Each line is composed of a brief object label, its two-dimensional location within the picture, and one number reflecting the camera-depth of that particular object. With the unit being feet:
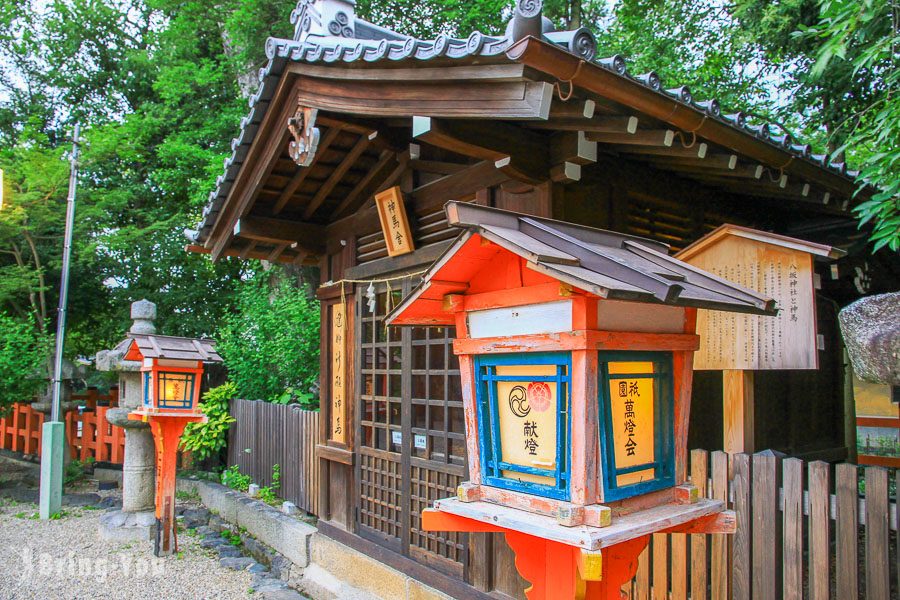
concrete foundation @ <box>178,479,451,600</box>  21.08
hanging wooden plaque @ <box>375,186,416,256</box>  20.62
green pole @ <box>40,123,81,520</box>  35.40
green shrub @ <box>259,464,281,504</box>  33.06
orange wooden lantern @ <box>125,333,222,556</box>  27.20
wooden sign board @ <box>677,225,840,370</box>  13.16
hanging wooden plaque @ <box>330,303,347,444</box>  24.47
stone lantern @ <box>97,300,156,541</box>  31.01
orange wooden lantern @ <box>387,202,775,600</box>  7.82
